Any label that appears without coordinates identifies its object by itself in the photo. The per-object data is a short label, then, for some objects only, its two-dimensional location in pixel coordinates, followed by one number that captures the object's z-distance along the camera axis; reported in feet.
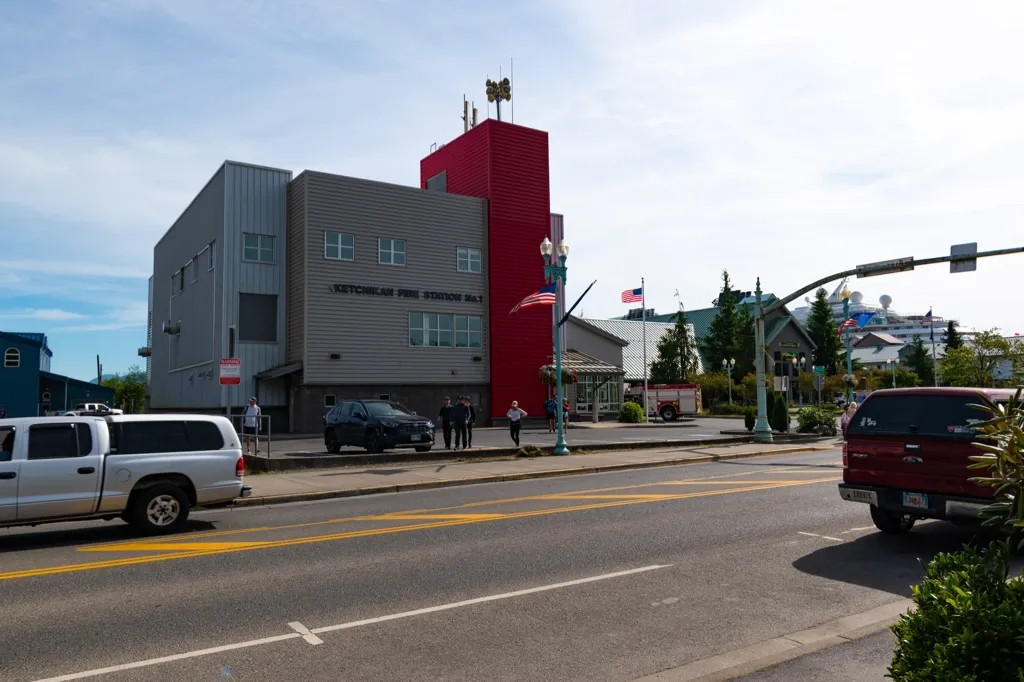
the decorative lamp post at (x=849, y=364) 123.85
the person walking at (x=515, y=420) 81.61
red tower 137.90
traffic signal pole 78.02
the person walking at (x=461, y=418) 77.77
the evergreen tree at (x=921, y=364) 277.58
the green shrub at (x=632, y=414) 152.05
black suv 74.69
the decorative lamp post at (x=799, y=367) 242.58
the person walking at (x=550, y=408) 109.29
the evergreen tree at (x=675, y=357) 212.23
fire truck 159.63
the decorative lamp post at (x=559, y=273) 76.23
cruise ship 556.92
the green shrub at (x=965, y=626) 10.48
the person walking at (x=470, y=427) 79.26
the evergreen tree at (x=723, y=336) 238.27
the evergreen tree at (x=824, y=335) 275.80
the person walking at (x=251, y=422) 74.19
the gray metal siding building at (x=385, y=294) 121.60
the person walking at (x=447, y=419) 78.07
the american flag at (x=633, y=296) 175.84
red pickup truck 29.35
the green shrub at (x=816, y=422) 100.59
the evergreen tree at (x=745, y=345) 239.91
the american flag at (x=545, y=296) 83.56
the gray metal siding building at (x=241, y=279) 123.54
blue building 186.09
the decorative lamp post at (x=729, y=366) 212.64
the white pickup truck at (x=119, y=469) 33.91
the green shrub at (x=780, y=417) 103.35
